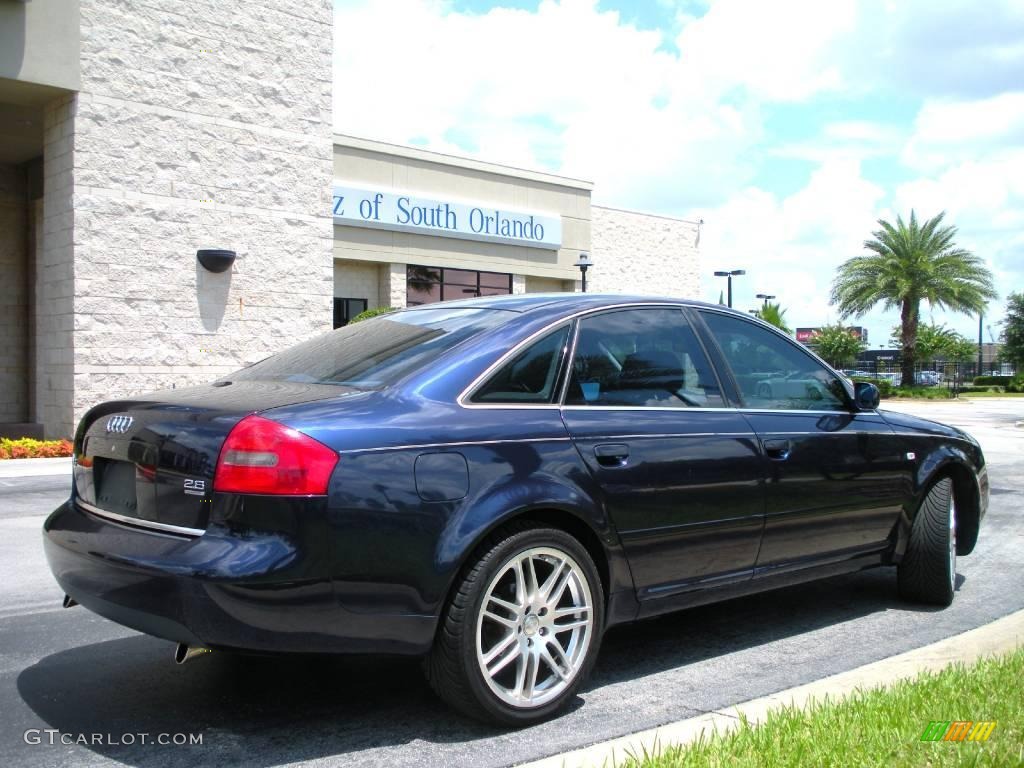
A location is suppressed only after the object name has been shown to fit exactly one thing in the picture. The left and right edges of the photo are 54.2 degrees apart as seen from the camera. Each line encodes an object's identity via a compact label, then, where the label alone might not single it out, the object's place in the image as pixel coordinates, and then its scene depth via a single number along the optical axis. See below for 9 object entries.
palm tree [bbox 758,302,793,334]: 39.09
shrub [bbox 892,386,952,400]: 41.69
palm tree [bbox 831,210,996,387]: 40.53
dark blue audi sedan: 3.32
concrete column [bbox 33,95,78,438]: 14.55
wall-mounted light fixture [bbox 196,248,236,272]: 15.64
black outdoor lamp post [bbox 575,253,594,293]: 25.28
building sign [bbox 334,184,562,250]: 24.83
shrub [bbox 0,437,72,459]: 13.56
